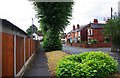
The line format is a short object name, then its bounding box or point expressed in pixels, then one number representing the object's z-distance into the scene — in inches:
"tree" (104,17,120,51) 480.7
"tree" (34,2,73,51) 466.9
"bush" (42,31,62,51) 490.5
